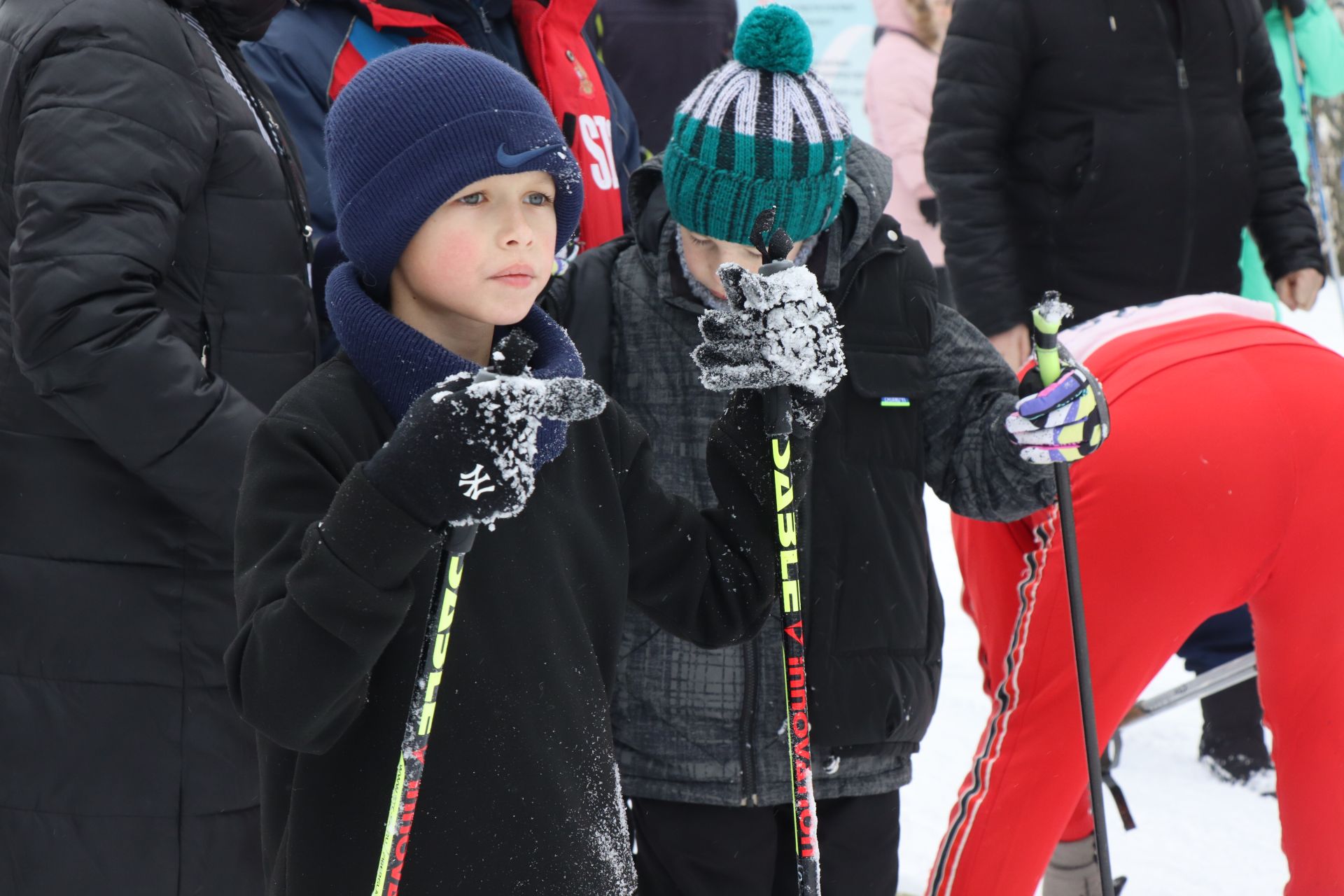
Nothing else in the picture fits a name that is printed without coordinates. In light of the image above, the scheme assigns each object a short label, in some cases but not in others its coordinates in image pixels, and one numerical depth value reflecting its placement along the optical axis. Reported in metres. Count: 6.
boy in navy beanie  3.08
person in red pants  5.25
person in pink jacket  15.11
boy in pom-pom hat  4.85
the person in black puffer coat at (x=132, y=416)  4.41
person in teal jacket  9.71
